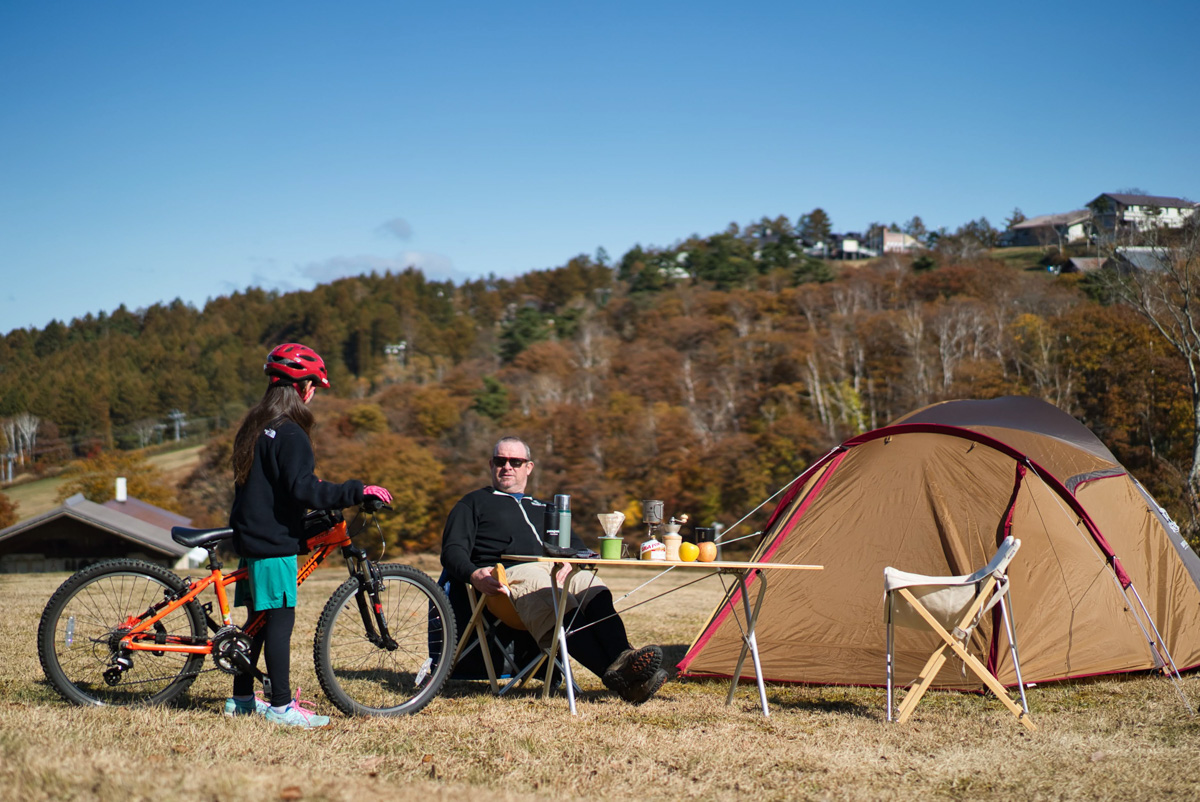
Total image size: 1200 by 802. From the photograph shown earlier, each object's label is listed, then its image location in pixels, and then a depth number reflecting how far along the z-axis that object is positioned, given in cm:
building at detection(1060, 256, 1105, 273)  6428
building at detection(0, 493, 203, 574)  2991
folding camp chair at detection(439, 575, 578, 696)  536
